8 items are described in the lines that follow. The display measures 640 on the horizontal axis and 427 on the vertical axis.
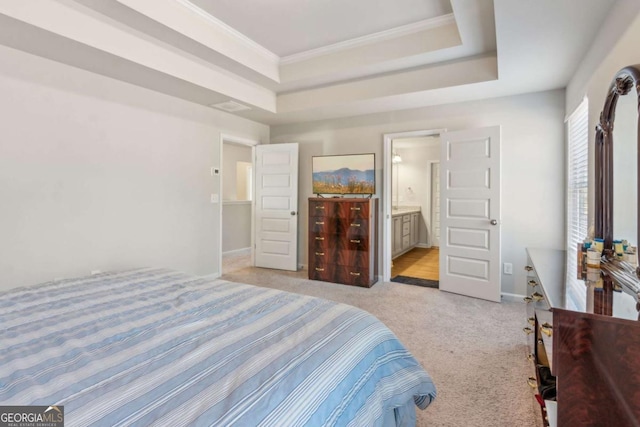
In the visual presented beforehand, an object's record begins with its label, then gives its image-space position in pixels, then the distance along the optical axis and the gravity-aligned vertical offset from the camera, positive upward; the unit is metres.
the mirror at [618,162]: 1.41 +0.26
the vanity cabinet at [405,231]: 5.80 -0.40
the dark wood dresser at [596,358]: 0.84 -0.42
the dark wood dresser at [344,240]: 4.18 -0.40
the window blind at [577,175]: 2.60 +0.34
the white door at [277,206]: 4.96 +0.07
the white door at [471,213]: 3.55 -0.02
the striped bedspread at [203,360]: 0.82 -0.49
